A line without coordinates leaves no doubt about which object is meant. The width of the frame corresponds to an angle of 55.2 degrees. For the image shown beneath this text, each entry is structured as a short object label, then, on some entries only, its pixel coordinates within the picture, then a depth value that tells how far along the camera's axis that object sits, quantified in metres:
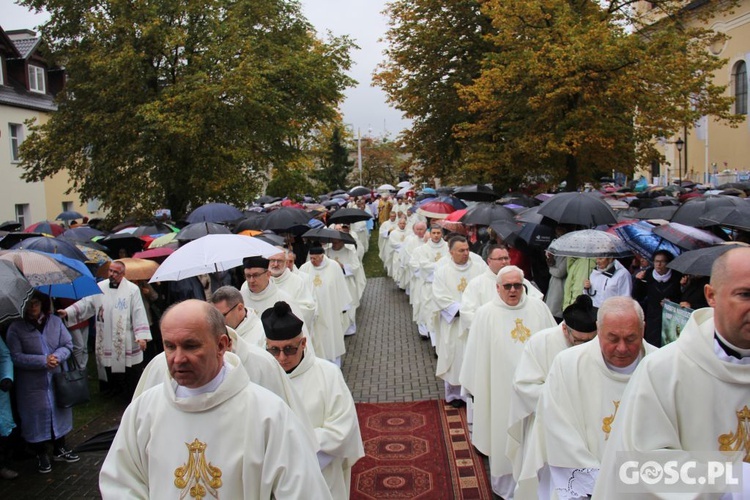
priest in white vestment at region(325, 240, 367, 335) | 13.05
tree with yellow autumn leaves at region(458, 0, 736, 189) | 14.85
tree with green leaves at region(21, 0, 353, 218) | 18.33
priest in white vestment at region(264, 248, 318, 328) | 8.43
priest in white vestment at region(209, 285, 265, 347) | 5.66
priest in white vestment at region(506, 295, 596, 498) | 4.87
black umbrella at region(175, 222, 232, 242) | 9.73
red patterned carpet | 6.45
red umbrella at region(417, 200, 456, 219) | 15.47
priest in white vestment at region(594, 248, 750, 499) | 2.89
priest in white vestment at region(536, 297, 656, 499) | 4.27
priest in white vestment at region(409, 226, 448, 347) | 12.24
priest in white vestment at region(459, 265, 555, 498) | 6.48
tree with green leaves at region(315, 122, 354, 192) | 60.19
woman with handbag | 6.97
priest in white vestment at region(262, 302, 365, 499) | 4.64
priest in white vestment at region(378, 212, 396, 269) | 21.22
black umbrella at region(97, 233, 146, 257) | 11.63
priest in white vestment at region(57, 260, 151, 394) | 8.87
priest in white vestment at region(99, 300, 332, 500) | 3.21
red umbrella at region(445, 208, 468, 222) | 13.23
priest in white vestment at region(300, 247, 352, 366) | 10.19
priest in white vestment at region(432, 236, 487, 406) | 9.00
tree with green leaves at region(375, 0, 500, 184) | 24.78
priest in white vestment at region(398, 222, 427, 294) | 15.32
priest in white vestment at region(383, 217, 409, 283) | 18.38
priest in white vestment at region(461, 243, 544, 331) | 7.64
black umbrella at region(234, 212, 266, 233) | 13.54
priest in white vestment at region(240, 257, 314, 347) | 7.30
